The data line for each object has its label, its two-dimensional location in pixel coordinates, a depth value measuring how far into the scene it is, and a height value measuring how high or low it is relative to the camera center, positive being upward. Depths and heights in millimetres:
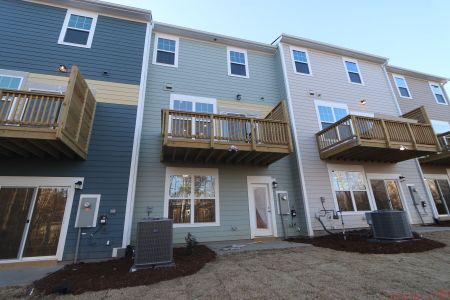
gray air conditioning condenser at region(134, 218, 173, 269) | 4559 -479
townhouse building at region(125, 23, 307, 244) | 6871 +2216
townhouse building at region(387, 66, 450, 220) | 10523 +5762
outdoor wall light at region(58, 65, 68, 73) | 7148 +5112
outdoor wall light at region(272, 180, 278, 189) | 8234 +1209
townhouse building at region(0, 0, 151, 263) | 5406 +2649
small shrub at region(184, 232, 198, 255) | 5914 -677
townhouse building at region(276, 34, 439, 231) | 8102 +2844
